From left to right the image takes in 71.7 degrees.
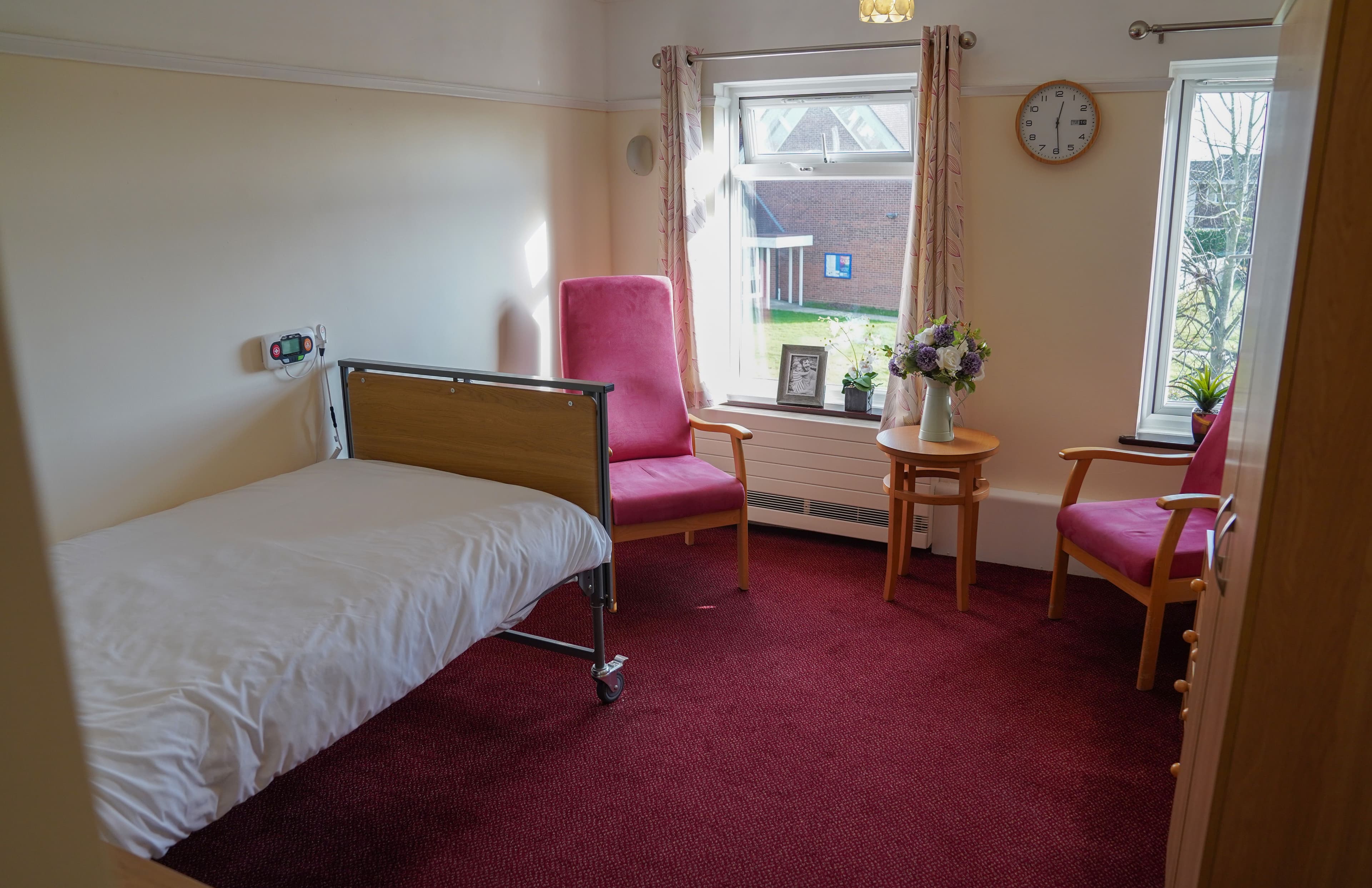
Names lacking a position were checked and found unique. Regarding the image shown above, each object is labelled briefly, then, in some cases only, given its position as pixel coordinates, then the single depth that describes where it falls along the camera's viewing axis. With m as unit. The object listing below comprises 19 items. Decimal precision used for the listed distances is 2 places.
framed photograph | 4.15
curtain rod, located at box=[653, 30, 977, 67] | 3.47
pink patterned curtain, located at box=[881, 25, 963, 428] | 3.47
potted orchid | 4.03
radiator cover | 3.91
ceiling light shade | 2.82
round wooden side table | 3.30
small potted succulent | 3.36
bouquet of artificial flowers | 3.31
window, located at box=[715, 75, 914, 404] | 3.93
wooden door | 1.05
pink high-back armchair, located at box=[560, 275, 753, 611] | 3.77
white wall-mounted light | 4.27
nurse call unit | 2.83
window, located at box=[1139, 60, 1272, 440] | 3.32
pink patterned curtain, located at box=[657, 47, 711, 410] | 3.95
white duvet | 1.54
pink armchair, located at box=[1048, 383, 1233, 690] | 2.74
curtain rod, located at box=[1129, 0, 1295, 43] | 3.06
